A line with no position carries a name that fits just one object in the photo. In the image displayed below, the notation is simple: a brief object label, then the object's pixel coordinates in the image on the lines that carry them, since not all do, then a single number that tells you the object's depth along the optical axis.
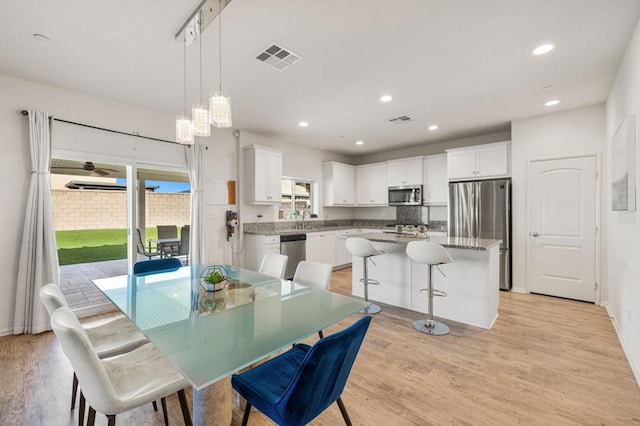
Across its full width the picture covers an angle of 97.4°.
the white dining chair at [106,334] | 1.60
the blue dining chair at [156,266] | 2.69
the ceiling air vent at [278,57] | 2.52
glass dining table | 1.16
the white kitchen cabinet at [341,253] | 5.97
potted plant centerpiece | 2.02
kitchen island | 3.02
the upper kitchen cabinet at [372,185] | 6.55
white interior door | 3.83
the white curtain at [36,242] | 2.98
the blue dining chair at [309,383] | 1.06
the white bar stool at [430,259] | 2.80
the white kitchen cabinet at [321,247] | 5.38
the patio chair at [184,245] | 4.68
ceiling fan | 3.54
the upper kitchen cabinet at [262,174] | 4.88
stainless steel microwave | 5.87
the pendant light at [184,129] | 2.34
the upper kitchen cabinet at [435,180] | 5.62
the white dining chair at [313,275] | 2.30
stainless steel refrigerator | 4.36
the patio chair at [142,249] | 4.07
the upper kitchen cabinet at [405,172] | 5.91
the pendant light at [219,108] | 2.05
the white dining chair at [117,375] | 1.13
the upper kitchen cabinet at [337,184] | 6.46
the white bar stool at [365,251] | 3.35
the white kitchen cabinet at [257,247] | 4.68
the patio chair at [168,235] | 4.56
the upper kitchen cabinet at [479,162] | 4.61
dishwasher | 4.96
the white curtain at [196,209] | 4.23
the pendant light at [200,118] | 2.17
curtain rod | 3.02
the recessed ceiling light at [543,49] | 2.45
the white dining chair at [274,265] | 2.72
